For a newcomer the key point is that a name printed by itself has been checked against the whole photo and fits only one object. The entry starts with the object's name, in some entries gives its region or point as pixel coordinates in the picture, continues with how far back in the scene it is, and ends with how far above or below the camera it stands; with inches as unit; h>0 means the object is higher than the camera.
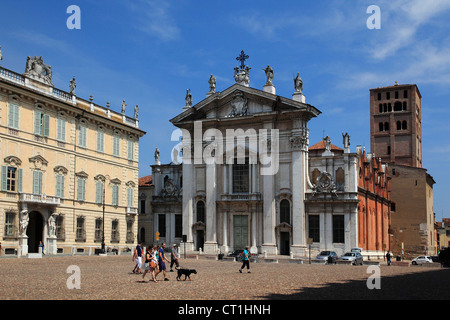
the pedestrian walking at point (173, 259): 1093.1 -86.6
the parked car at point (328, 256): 1710.1 -129.9
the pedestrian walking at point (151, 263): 868.6 -75.1
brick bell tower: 3380.9 +541.5
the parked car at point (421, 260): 1943.4 -163.8
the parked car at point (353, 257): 1722.4 -135.2
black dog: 883.3 -90.4
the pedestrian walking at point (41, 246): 1689.0 -93.8
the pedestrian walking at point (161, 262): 906.1 -76.8
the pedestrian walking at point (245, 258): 1168.7 -91.1
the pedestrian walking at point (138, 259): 1053.7 -83.1
